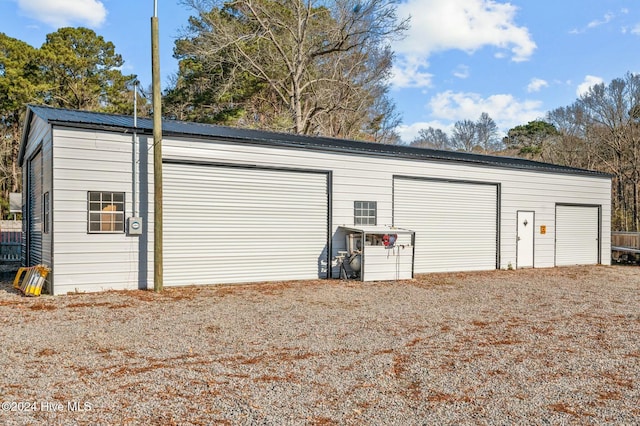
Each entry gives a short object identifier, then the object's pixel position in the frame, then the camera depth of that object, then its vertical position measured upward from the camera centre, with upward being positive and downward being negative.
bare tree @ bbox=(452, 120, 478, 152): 40.00 +7.09
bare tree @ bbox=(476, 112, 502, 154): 39.78 +7.04
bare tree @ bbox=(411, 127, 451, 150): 41.19 +7.02
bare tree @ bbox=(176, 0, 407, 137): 20.75 +8.11
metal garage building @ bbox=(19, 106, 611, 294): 8.94 +0.19
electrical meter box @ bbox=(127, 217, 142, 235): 9.12 -0.35
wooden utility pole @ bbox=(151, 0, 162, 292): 8.92 +0.62
